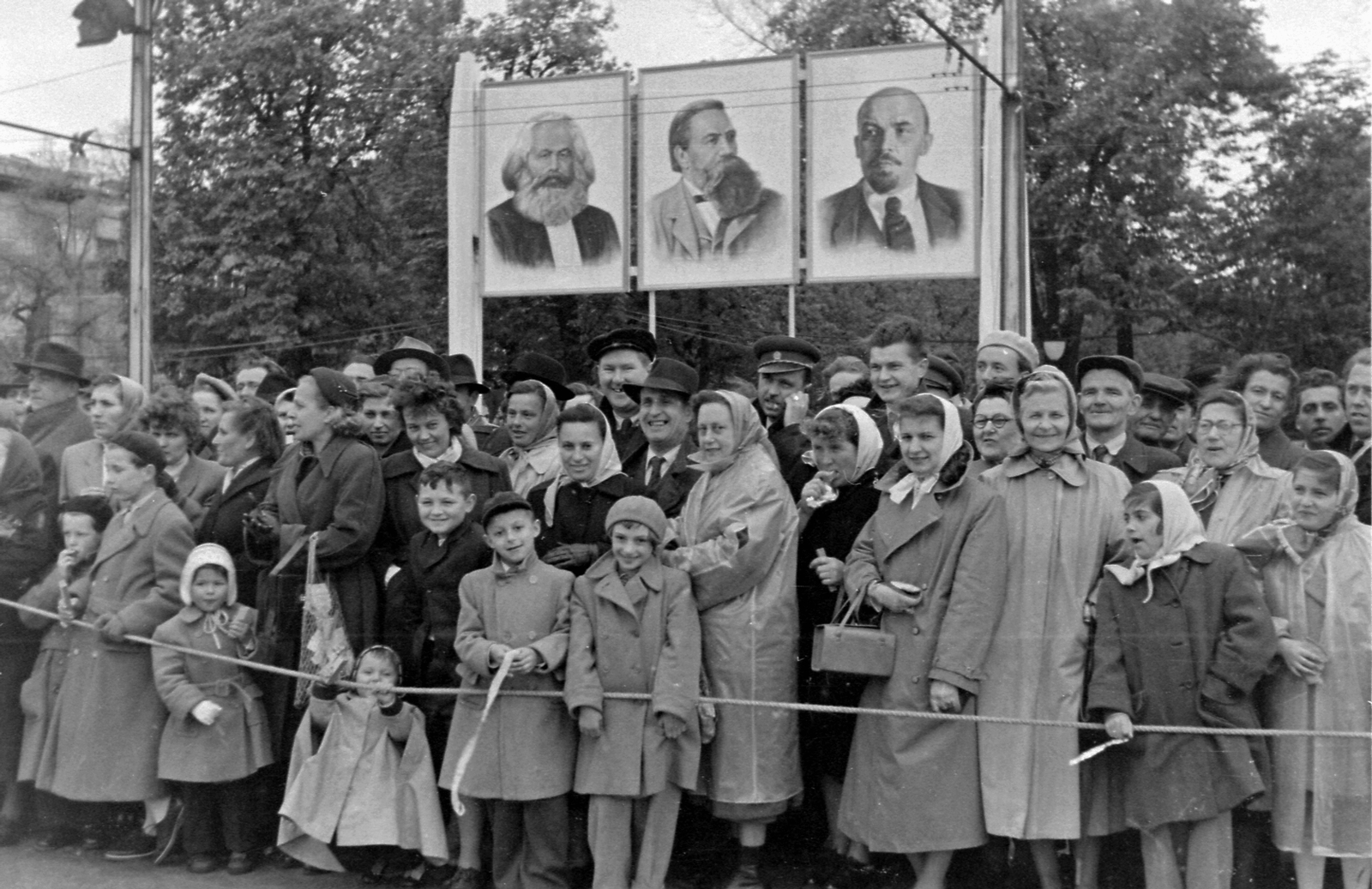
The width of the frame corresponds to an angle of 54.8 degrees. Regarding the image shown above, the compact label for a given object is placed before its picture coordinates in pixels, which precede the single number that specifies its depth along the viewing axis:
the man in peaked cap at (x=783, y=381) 6.50
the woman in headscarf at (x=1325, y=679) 4.30
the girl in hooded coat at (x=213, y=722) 5.40
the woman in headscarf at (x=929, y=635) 4.55
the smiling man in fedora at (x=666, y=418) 5.50
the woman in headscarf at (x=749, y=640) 4.91
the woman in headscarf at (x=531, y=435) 6.03
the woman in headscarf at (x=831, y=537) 5.10
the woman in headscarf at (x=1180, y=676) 4.27
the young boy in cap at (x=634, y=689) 4.80
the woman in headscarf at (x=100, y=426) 6.43
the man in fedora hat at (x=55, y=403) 6.83
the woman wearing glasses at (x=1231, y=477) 4.65
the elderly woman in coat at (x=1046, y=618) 4.52
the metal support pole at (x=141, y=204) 10.16
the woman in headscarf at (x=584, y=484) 5.34
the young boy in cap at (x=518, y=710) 4.87
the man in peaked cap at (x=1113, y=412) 5.29
